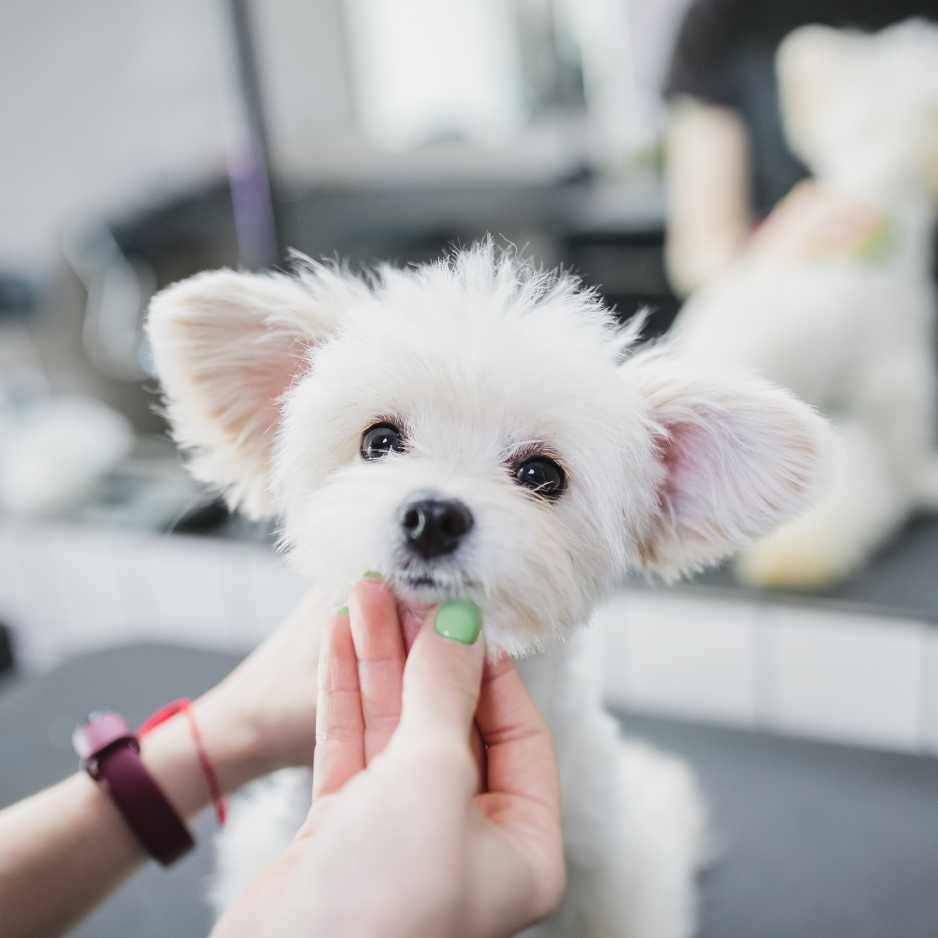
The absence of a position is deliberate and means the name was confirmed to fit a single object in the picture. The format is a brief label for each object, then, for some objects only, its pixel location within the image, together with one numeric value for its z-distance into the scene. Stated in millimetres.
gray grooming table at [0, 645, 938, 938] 730
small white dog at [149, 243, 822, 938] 496
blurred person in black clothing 951
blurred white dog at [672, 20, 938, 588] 932
